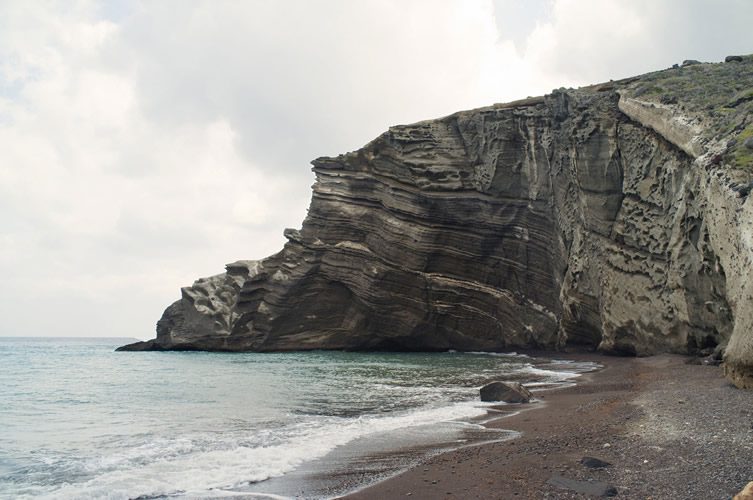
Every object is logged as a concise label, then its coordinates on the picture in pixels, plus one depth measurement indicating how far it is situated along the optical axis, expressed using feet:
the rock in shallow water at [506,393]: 50.83
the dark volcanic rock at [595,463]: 23.31
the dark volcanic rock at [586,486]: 19.97
